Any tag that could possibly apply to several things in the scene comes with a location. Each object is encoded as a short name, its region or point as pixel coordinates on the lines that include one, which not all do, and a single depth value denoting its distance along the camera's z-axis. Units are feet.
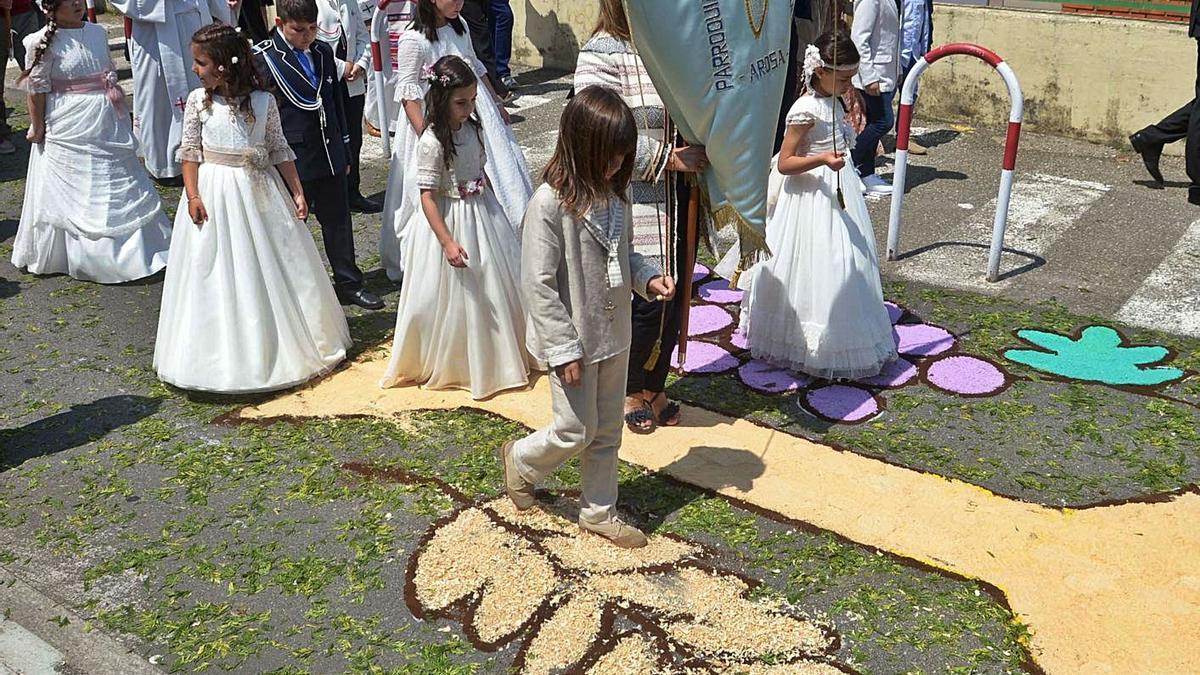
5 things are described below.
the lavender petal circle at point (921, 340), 20.97
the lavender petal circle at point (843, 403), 18.79
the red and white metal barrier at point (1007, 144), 22.67
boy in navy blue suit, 21.54
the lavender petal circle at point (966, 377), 19.47
